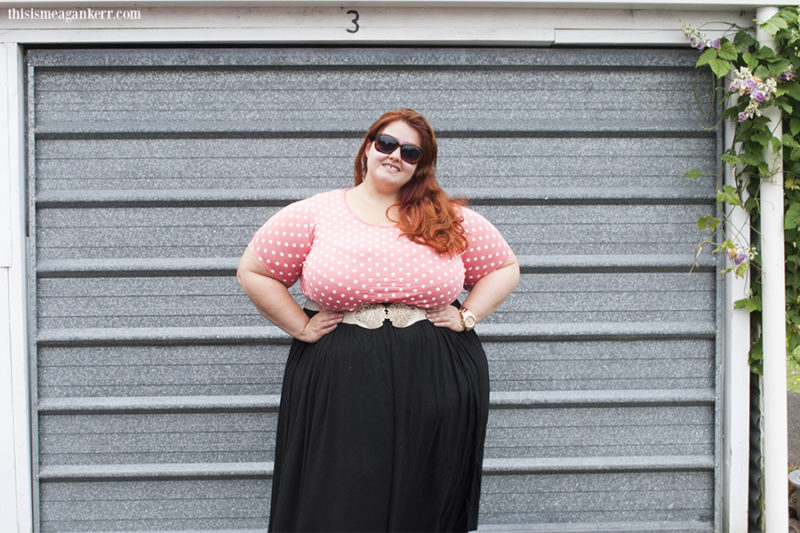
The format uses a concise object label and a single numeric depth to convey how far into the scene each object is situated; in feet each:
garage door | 10.00
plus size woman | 7.14
